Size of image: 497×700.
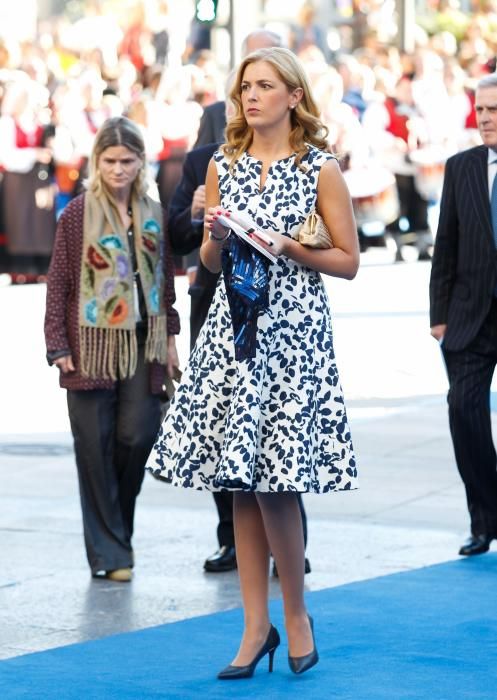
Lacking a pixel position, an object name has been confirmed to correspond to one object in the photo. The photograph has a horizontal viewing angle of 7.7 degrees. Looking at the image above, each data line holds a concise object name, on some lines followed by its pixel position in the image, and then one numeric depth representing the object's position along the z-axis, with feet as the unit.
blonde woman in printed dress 38.06
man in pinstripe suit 50.84
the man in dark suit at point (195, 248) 50.17
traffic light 113.60
